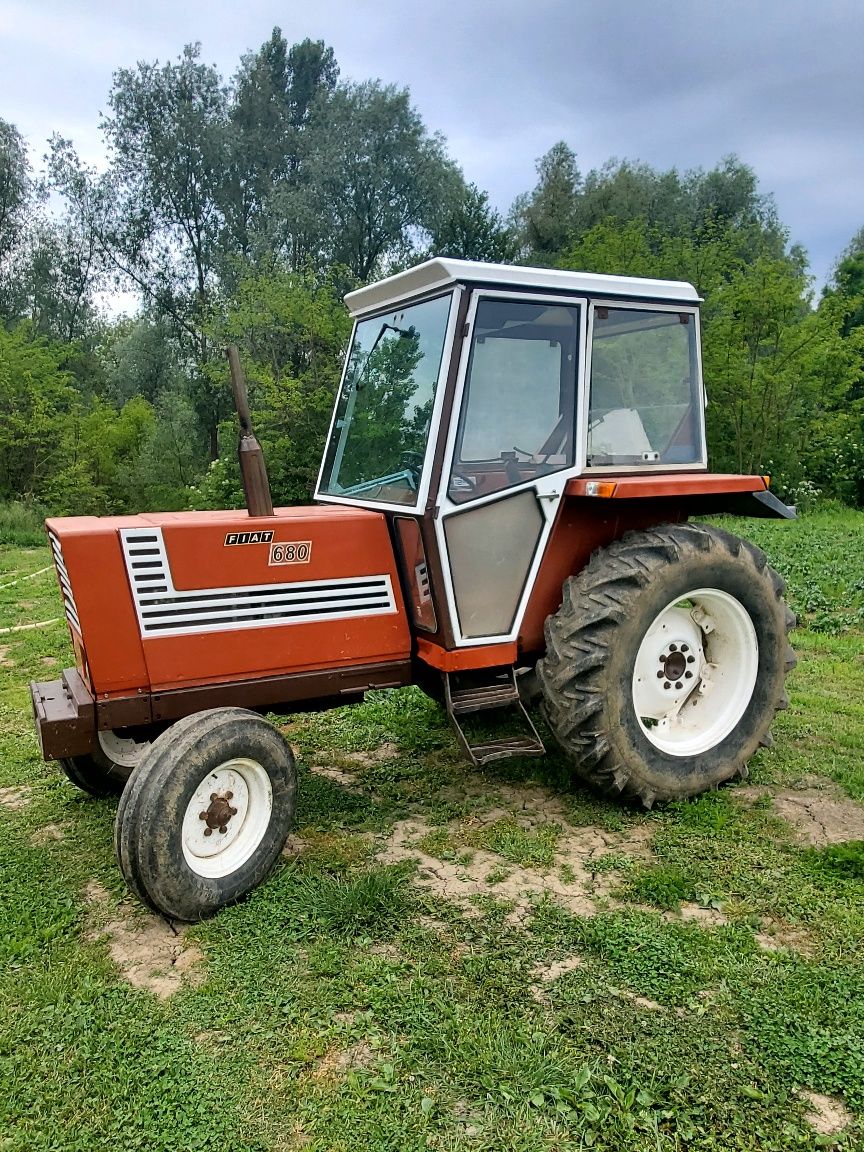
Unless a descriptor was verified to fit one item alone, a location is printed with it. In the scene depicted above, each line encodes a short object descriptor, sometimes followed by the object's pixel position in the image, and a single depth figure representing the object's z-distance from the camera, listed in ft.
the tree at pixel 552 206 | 87.71
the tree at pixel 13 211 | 78.95
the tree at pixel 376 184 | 75.10
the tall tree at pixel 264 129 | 80.28
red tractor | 10.74
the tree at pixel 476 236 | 65.72
